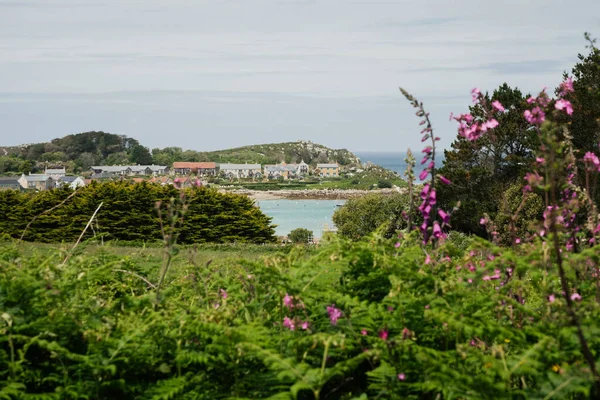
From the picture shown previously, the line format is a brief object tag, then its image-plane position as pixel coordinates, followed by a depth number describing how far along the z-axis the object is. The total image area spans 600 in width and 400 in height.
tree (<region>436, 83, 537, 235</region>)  30.70
